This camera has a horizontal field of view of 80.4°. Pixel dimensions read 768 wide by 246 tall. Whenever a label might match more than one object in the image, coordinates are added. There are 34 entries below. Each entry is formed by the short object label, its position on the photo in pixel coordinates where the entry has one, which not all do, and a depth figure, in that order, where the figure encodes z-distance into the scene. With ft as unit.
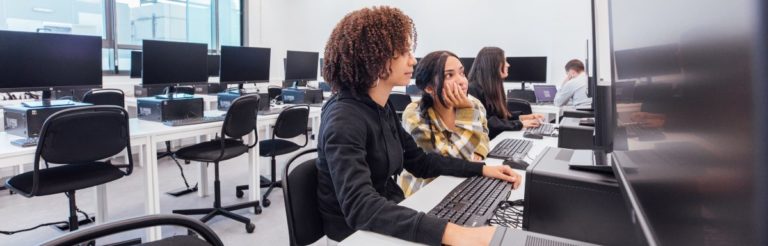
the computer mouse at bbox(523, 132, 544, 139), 7.61
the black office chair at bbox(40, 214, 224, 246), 2.58
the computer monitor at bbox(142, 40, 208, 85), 8.42
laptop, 16.59
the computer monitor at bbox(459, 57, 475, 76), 15.93
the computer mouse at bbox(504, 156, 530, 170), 5.07
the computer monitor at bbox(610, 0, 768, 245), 0.74
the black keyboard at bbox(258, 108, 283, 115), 10.39
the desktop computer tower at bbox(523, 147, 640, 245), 2.75
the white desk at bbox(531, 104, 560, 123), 13.75
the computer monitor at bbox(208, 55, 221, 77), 15.71
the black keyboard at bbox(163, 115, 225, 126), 8.15
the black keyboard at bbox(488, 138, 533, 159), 5.85
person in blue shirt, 12.87
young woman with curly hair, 3.18
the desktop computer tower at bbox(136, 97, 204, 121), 8.47
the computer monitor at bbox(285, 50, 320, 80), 12.25
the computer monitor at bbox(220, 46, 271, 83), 10.31
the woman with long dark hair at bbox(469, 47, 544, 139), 8.95
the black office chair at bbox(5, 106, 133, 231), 5.96
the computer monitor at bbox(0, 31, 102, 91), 6.43
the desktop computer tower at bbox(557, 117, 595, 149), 5.42
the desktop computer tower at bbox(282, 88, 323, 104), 12.42
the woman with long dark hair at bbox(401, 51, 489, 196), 5.45
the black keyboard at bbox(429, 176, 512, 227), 3.33
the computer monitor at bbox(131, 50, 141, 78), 13.96
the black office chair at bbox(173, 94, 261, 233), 8.47
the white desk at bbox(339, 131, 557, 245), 2.93
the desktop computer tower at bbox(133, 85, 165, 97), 14.75
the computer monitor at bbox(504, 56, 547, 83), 16.39
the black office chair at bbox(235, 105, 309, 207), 9.91
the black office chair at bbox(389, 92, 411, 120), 13.62
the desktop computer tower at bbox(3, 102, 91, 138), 6.41
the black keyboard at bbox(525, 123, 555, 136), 7.93
